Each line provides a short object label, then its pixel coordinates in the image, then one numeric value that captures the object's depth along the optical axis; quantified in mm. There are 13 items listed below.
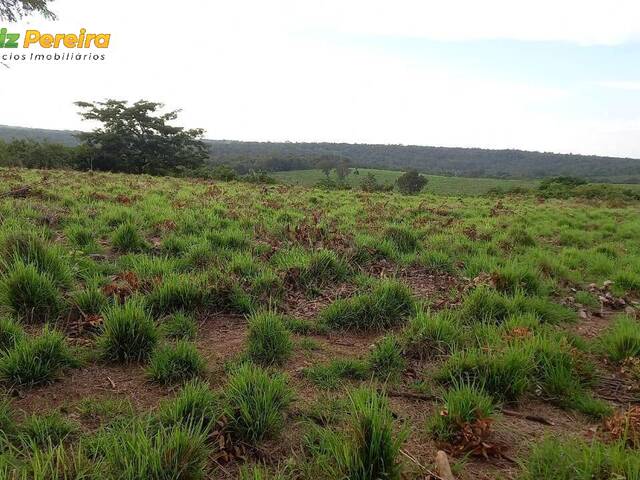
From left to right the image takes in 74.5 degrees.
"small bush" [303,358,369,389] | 3408
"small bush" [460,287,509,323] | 4566
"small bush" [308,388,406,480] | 2197
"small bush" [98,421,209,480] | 2098
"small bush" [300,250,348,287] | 5531
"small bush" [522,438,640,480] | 2164
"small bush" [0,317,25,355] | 3304
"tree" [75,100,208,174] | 46812
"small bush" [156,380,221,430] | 2631
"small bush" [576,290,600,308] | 5598
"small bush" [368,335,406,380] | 3574
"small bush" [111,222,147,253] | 6270
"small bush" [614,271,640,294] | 6266
